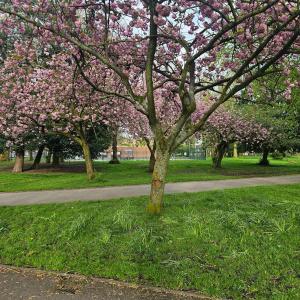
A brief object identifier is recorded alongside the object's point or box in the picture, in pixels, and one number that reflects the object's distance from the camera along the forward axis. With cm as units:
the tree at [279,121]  1531
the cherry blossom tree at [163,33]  559
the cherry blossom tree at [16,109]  1184
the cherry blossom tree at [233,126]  1834
